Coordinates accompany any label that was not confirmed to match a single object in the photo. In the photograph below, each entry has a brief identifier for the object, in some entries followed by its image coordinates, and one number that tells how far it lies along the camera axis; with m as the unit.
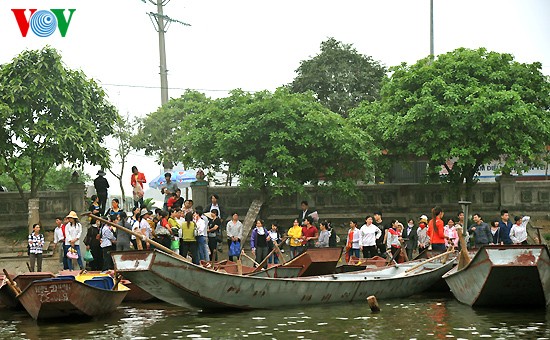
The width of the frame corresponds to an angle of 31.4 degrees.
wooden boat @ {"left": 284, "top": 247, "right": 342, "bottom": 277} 24.25
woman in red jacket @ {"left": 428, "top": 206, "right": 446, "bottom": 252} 25.72
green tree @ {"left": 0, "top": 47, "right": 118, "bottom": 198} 33.00
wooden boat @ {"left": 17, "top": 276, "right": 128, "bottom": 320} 19.28
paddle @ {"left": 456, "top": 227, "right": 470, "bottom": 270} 20.52
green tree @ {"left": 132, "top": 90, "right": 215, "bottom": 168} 47.53
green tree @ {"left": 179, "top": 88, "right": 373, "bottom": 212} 32.88
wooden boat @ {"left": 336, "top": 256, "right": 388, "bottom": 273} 26.17
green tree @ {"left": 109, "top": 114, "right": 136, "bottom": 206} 49.25
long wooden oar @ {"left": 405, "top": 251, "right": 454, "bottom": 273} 24.08
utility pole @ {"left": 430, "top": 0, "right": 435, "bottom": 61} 44.12
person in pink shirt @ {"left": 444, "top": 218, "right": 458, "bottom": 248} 26.52
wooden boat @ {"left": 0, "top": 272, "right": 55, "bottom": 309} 21.72
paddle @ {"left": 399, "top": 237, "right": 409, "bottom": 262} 27.40
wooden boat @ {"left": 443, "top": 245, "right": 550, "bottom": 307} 19.33
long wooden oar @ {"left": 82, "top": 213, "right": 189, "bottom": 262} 19.96
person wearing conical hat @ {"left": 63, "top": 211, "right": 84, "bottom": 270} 27.28
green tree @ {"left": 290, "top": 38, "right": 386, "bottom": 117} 49.91
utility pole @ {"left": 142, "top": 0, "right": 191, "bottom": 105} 47.09
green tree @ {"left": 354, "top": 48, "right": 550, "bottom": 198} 33.12
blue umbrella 46.31
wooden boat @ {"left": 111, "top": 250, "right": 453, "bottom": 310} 19.34
